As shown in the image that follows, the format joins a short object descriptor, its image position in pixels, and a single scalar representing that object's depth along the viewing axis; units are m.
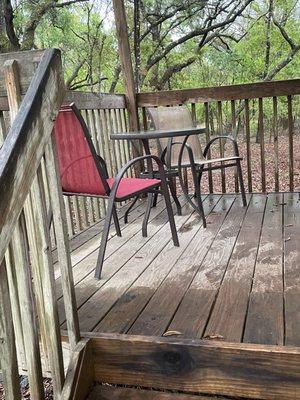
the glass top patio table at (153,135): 2.79
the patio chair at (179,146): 3.47
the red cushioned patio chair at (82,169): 2.20
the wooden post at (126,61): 3.83
